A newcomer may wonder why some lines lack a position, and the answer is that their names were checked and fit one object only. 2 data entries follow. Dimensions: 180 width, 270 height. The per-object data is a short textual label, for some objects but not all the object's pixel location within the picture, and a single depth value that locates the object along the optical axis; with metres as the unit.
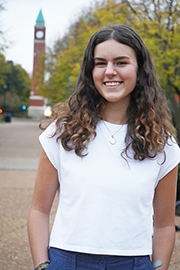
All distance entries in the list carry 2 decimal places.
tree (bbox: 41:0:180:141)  12.77
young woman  1.57
